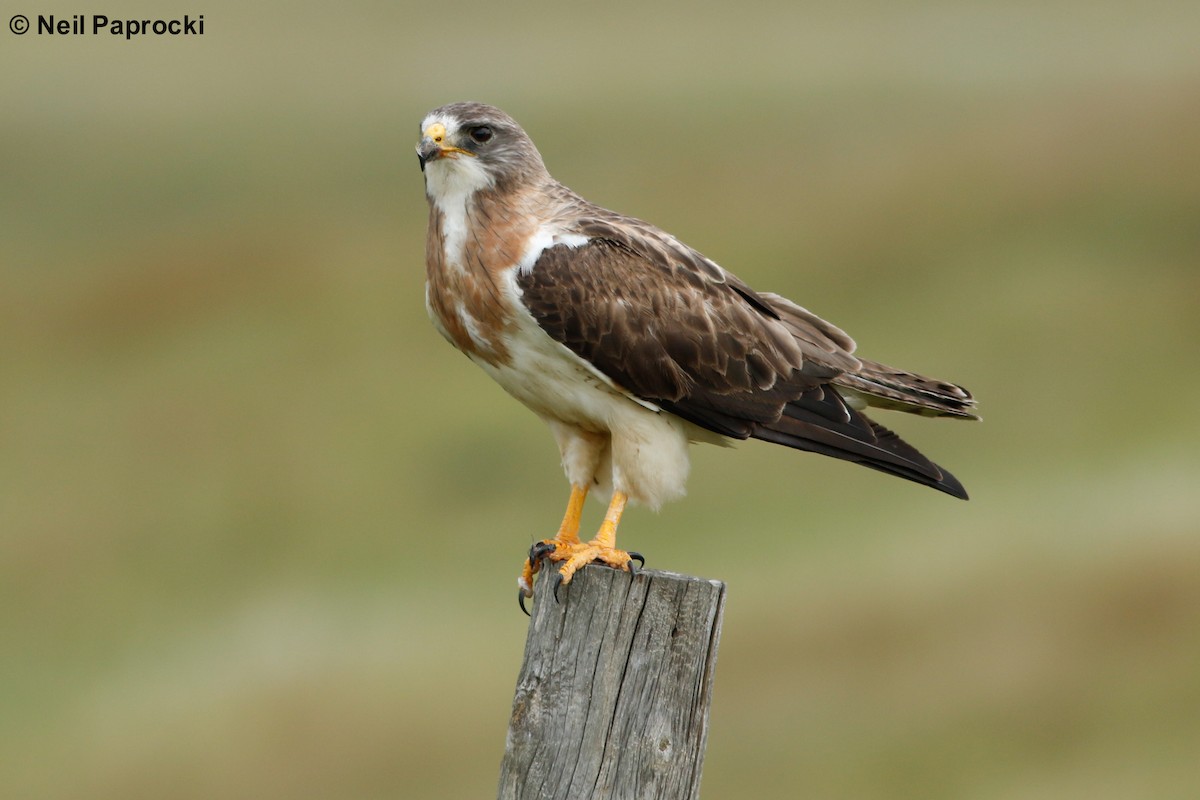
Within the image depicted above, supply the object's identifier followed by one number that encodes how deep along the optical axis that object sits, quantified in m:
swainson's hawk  13.67
